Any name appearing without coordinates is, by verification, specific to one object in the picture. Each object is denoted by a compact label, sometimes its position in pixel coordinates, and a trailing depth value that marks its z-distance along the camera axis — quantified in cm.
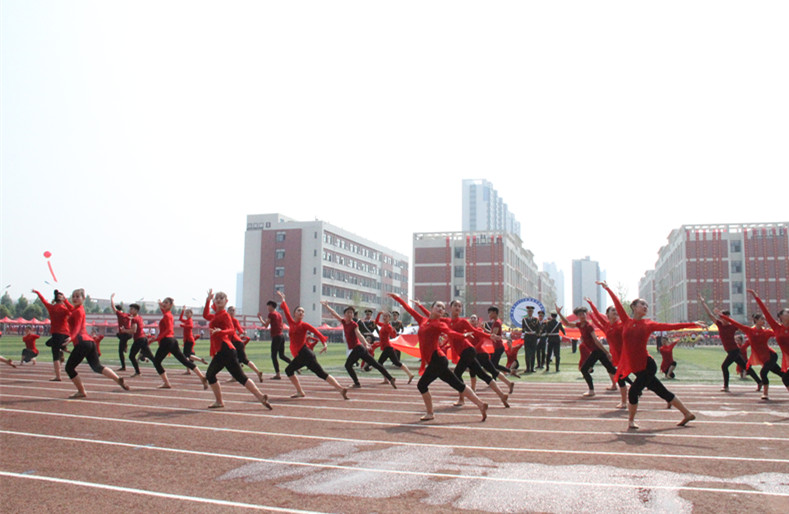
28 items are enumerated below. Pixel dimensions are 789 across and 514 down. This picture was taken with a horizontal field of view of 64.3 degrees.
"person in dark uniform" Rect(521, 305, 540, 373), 2045
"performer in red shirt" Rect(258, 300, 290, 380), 1589
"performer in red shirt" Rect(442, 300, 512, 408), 1067
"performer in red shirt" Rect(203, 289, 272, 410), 1036
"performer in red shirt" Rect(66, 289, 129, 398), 1134
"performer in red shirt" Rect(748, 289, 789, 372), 1125
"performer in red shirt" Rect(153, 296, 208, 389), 1345
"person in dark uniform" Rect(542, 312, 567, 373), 2138
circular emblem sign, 2428
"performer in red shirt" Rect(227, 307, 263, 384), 1302
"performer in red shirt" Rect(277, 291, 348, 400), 1208
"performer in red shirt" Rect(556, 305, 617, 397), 1298
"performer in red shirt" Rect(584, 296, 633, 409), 1099
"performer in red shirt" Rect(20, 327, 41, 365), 2136
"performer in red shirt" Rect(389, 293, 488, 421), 954
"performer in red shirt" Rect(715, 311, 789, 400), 1268
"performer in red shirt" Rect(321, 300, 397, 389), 1426
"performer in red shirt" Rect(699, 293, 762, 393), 1435
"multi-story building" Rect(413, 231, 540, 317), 9669
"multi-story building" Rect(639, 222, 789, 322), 9462
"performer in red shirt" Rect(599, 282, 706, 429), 891
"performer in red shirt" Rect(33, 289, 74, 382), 1211
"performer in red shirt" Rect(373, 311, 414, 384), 1634
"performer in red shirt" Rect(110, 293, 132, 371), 1680
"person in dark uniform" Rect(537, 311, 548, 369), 2113
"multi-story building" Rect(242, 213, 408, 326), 10225
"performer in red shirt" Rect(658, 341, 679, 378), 1777
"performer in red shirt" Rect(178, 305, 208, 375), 1560
